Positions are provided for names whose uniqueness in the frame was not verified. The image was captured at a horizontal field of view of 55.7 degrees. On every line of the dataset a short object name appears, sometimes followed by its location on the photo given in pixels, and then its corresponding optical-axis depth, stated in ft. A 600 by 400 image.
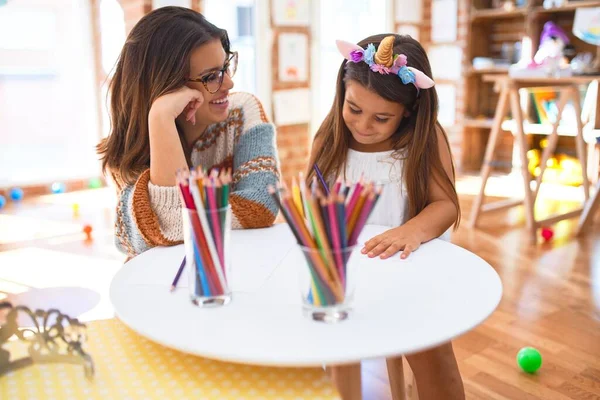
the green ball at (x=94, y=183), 13.04
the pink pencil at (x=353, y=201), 2.26
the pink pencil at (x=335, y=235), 2.17
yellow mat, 2.49
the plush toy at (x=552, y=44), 11.48
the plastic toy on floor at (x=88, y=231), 9.40
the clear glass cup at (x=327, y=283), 2.28
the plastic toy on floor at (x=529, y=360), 5.32
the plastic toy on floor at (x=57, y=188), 12.42
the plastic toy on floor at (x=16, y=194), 11.75
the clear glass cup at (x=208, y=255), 2.48
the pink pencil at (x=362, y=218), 2.25
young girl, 3.88
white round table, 2.16
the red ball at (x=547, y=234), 9.55
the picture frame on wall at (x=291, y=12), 12.87
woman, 3.66
